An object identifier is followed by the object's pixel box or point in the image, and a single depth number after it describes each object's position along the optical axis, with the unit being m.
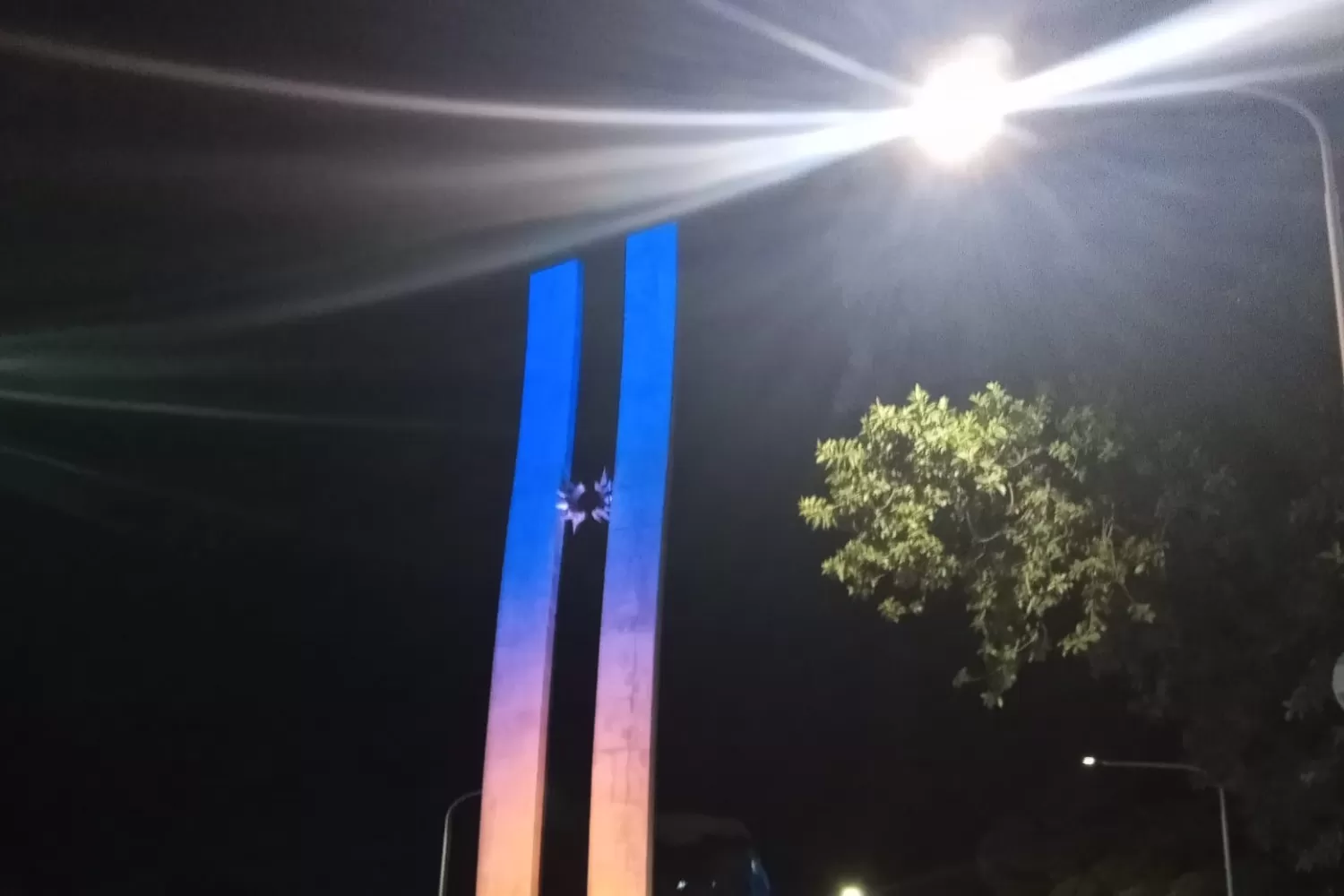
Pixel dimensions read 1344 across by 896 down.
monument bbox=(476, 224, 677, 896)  13.57
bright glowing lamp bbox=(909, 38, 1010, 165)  7.79
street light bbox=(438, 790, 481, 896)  21.70
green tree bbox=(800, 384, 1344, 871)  8.73
